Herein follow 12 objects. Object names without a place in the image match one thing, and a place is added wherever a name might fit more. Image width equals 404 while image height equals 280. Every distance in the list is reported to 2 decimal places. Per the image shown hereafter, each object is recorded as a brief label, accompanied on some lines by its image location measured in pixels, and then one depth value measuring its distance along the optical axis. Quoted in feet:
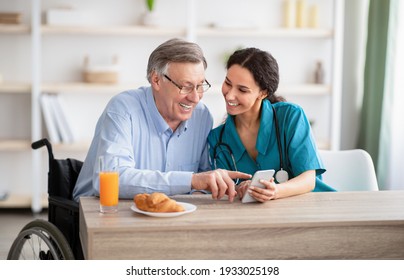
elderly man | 14.09
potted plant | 27.40
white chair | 15.86
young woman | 14.37
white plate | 11.30
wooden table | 10.81
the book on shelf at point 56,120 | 26.98
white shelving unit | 27.25
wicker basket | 27.38
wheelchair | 12.47
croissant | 11.42
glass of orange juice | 11.68
